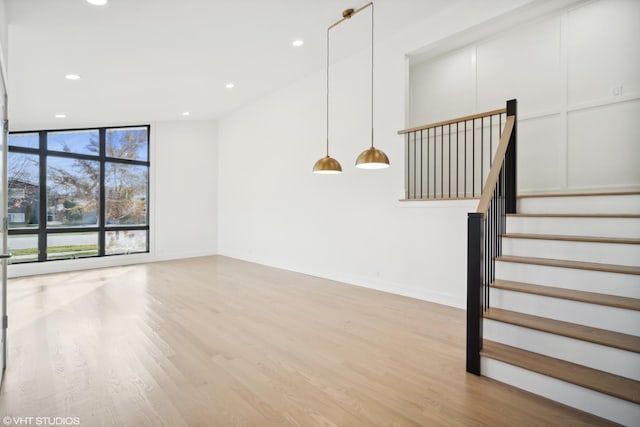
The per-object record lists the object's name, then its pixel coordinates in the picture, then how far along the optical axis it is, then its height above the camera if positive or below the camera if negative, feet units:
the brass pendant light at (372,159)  11.75 +1.87
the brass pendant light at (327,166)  13.46 +1.86
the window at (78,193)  20.81 +1.21
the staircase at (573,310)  6.47 -2.36
